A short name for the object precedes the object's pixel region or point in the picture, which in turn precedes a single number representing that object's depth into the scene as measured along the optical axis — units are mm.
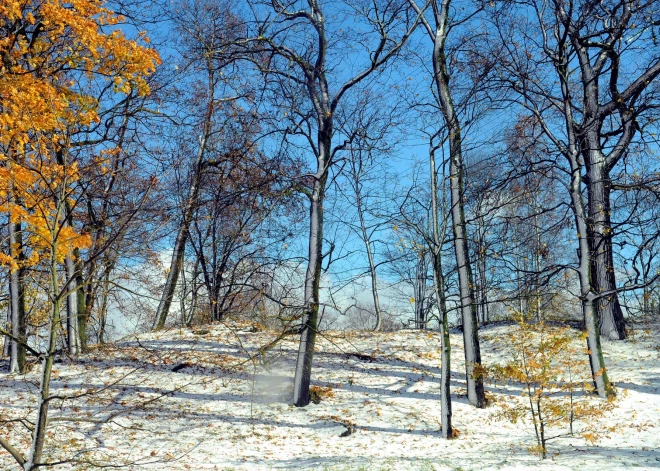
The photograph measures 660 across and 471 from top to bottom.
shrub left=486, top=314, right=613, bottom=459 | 7930
